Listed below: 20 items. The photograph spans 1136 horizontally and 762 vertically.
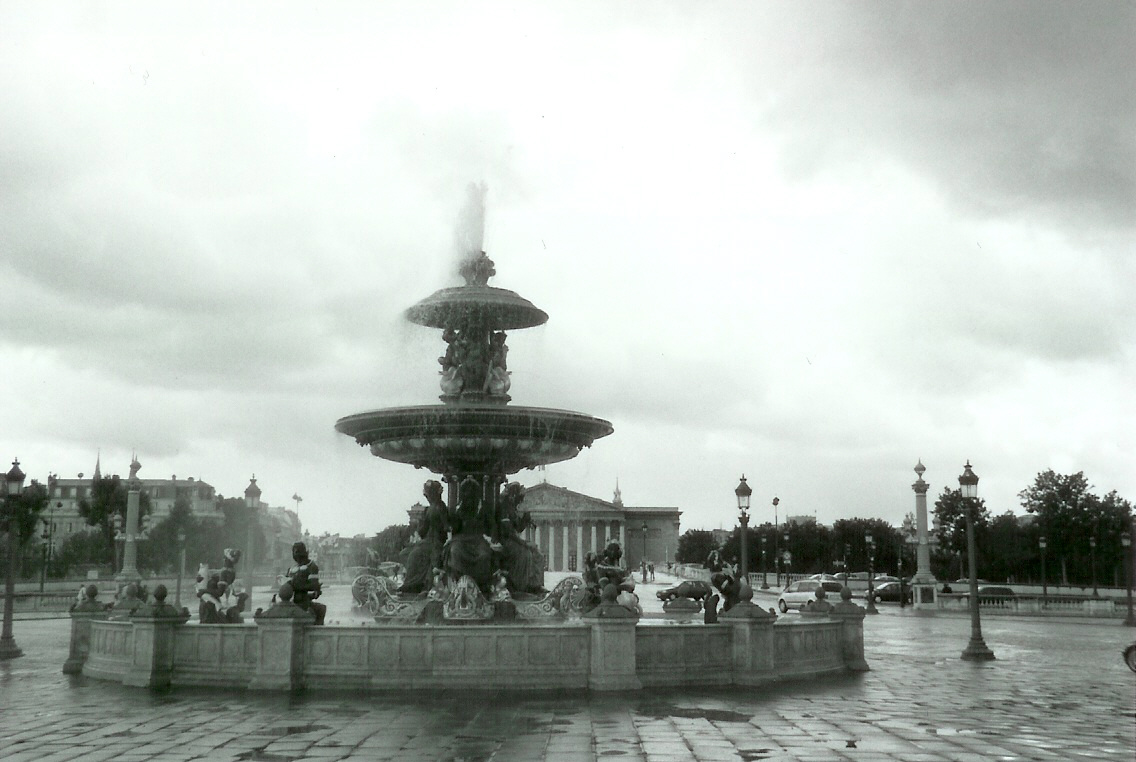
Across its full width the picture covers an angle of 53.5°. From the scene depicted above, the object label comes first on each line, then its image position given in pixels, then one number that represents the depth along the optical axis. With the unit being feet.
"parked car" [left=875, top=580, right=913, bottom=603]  187.42
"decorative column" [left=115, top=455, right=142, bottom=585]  169.10
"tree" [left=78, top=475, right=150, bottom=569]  261.98
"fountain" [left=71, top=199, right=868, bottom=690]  45.70
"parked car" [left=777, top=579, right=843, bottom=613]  144.36
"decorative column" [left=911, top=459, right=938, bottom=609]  160.66
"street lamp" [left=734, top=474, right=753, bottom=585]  90.68
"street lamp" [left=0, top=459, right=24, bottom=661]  70.49
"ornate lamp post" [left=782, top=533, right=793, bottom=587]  305.98
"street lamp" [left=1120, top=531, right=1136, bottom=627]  123.43
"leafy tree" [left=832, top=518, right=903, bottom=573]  311.88
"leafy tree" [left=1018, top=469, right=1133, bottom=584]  214.90
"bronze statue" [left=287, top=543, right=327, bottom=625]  50.52
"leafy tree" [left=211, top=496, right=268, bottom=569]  284.61
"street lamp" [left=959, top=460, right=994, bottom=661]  68.49
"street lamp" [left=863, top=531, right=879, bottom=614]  144.05
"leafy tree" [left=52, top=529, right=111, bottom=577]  299.79
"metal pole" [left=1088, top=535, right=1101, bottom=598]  192.60
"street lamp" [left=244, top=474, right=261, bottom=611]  104.55
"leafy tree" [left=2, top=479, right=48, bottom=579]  196.08
